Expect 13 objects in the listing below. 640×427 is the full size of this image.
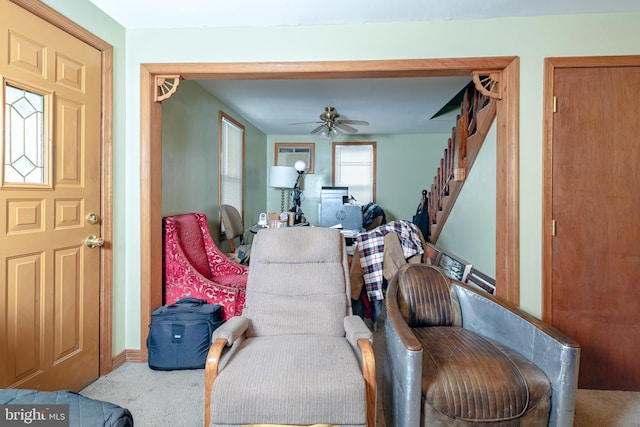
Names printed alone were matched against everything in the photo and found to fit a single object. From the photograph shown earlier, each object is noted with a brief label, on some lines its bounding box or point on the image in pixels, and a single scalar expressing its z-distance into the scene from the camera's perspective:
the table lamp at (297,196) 4.66
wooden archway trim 2.07
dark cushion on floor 0.96
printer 4.45
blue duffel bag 2.13
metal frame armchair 1.33
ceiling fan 4.02
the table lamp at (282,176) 4.88
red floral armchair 2.35
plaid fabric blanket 2.62
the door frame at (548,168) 2.01
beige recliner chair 1.26
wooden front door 1.52
